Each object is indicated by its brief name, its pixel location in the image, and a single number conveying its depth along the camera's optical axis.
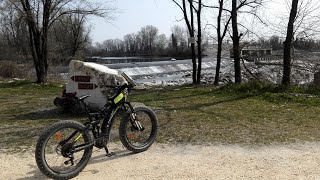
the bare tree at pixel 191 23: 15.62
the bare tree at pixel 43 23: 15.49
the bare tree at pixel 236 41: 13.12
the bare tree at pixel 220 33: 14.86
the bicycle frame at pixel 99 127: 4.11
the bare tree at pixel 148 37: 83.69
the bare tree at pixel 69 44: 30.67
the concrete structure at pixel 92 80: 7.29
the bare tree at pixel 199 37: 15.33
